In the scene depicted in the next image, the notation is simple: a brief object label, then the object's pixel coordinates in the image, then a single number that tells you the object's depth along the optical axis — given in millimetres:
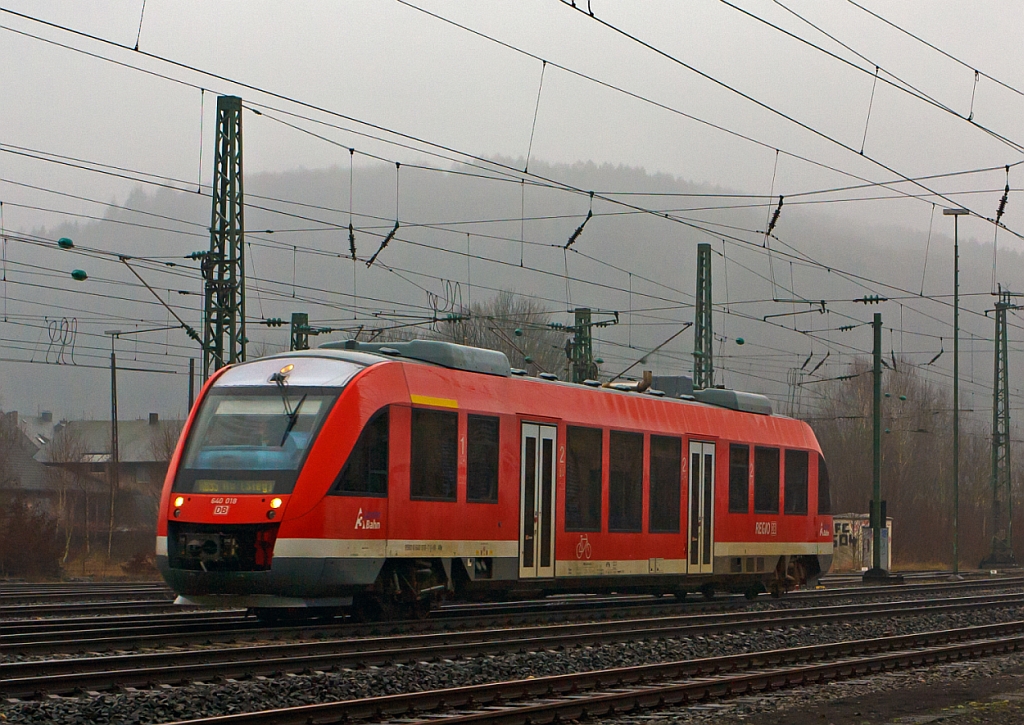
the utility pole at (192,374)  58025
